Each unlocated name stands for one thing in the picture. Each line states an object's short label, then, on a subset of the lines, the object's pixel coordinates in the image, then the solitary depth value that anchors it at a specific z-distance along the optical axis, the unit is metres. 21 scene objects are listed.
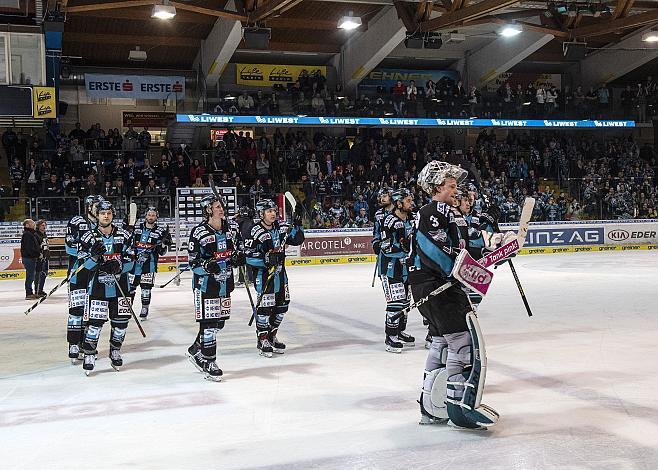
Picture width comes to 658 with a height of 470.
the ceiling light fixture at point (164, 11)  15.65
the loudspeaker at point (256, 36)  17.83
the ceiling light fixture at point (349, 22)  19.11
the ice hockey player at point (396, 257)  8.23
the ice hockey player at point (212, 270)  6.82
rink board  18.97
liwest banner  23.84
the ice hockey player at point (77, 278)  7.53
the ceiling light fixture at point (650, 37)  22.73
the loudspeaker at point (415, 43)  19.55
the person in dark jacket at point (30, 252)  13.96
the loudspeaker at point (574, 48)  20.53
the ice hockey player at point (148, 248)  11.29
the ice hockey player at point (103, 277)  7.29
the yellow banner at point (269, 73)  28.44
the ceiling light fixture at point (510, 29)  21.09
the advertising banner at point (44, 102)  19.08
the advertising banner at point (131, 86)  26.91
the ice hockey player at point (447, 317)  4.99
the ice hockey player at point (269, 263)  7.80
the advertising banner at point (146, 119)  28.11
